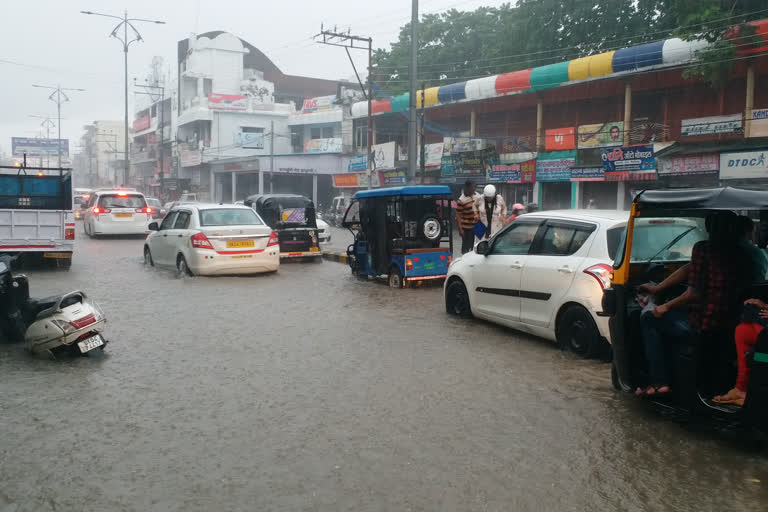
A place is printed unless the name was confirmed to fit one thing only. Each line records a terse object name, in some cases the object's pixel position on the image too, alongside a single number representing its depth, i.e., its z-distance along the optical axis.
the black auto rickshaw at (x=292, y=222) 17.28
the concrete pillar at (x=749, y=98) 23.47
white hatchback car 7.20
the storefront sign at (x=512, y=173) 32.31
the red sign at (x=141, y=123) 81.31
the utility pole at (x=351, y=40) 32.18
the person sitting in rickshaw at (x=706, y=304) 4.93
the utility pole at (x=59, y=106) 69.00
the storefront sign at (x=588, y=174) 28.56
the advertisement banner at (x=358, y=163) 45.32
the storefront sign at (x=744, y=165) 21.94
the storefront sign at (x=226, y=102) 61.19
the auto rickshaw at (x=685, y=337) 4.52
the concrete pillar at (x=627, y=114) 27.80
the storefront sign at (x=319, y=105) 55.19
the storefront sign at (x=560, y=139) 30.16
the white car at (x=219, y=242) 13.45
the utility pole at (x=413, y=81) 20.00
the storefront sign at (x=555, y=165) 30.19
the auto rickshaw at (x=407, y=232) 12.73
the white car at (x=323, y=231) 21.81
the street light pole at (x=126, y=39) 46.53
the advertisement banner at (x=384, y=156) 42.22
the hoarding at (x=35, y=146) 92.38
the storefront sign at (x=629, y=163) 26.50
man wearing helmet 14.24
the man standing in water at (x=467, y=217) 13.94
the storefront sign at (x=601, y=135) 28.23
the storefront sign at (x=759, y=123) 22.97
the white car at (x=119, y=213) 23.75
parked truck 14.48
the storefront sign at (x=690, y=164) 23.94
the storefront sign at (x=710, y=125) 24.08
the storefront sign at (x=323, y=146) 51.16
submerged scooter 6.99
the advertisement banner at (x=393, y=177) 41.16
